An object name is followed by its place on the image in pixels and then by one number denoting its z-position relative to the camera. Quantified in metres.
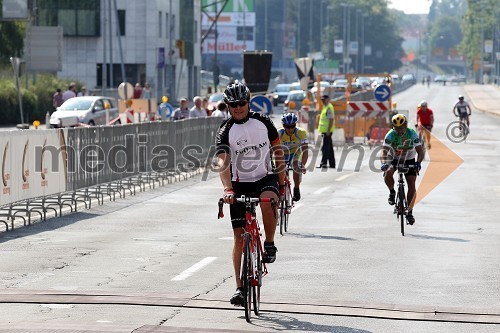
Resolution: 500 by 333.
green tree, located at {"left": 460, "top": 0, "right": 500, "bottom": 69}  176.02
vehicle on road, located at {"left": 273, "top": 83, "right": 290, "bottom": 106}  85.69
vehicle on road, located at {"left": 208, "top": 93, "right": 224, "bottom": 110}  69.40
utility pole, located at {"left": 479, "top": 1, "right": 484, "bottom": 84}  174.88
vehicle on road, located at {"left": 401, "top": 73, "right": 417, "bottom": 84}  175.75
